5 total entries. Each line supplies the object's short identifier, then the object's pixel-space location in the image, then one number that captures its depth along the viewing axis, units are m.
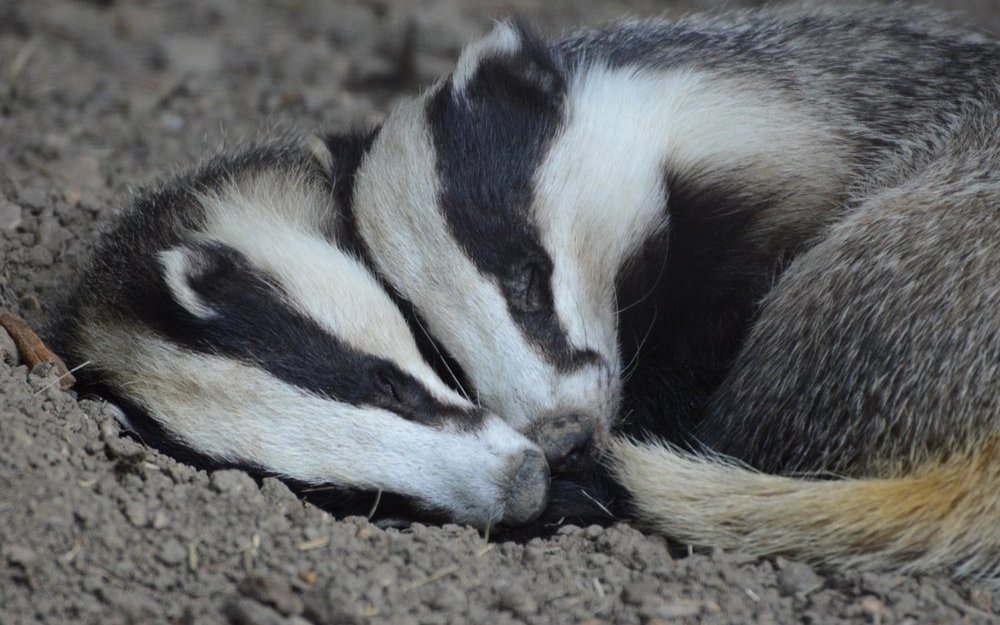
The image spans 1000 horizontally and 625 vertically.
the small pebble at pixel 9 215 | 8.80
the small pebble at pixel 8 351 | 7.07
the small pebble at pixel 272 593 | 5.35
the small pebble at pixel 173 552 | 5.72
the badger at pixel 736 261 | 6.10
